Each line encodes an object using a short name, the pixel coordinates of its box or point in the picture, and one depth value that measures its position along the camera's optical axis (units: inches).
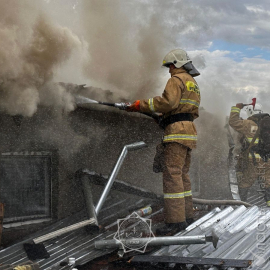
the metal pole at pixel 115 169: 178.2
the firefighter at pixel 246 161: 290.4
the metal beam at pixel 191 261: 129.3
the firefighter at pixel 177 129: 171.0
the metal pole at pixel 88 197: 173.3
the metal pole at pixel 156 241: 144.8
